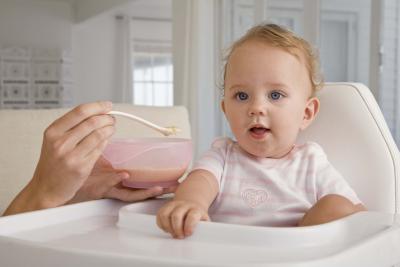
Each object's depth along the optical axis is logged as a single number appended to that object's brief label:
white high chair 0.79
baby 1.08
